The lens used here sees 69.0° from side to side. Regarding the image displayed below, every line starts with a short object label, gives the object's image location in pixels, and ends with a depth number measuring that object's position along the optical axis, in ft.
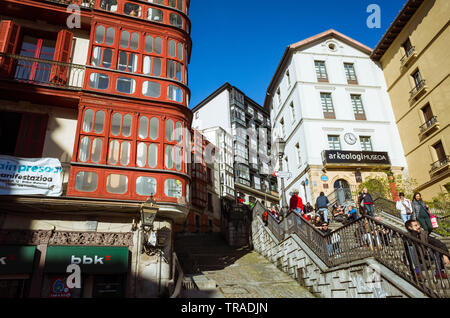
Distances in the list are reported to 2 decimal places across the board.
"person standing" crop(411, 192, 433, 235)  31.80
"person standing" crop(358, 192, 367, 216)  42.80
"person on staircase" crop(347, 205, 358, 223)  41.51
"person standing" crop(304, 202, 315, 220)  64.10
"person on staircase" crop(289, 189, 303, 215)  50.96
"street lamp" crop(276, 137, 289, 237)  43.79
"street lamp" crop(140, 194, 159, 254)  33.01
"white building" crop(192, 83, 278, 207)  137.98
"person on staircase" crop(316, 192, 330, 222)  49.24
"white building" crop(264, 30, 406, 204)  79.36
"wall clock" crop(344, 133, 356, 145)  83.15
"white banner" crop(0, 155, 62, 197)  33.60
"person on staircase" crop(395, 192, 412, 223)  41.83
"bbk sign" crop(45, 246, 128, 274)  31.60
